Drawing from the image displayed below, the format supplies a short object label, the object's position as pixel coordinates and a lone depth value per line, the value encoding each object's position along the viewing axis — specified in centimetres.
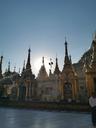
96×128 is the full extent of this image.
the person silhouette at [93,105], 520
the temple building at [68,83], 1989
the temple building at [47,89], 2292
